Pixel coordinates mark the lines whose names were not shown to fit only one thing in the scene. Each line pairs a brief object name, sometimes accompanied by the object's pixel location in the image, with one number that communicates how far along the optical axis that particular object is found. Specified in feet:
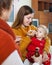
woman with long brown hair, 7.08
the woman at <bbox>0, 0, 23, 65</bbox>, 2.70
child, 6.84
